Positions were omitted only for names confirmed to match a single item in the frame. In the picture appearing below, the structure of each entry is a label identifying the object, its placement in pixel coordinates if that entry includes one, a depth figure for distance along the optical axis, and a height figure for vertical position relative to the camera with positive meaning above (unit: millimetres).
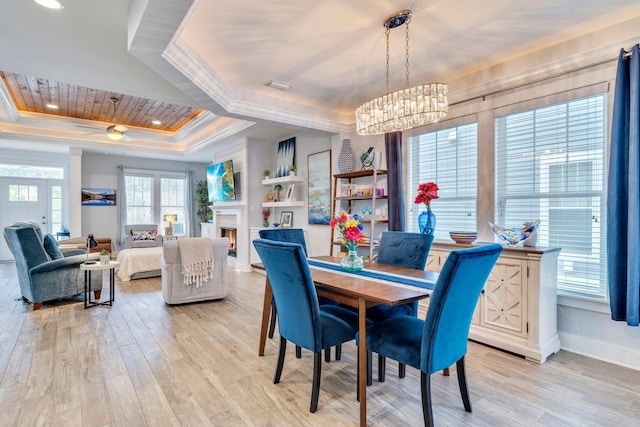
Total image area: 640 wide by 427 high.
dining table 1835 -467
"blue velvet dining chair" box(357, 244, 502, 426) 1603 -638
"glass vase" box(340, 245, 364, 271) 2566 -398
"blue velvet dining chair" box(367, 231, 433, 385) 2443 -396
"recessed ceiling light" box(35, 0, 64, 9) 2223 +1439
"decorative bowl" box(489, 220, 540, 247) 2840 -188
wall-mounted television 6676 +649
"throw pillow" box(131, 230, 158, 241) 7218 -513
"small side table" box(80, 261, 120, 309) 3957 -847
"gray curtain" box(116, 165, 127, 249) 8172 +199
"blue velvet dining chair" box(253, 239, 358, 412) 1926 -588
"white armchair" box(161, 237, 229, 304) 4125 -871
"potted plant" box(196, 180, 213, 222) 9188 +279
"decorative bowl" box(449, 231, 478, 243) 3213 -240
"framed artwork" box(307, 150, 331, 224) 5367 +419
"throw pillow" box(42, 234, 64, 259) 4418 -477
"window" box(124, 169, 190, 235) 8508 +393
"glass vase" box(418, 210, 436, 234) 3303 -103
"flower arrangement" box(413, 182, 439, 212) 3217 +186
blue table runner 2112 -463
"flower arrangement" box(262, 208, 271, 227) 6646 -63
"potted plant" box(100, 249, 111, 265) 4148 -590
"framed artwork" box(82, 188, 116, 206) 7887 +373
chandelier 2451 +822
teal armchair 3867 -705
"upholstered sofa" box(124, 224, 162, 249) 7049 -538
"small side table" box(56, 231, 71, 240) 7677 -519
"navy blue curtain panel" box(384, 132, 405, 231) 4125 +376
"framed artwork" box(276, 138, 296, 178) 6168 +1094
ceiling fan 5441 +1385
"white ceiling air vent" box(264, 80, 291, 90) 3832 +1520
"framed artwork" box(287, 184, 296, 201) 6043 +373
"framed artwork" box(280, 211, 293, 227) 6270 -138
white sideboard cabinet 2688 -808
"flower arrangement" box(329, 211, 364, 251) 2395 -121
